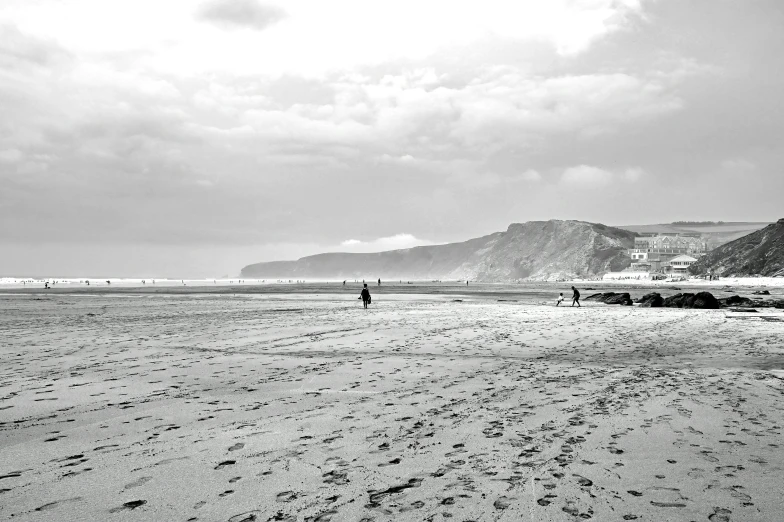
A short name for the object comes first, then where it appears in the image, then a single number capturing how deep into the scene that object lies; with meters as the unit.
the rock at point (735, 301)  34.58
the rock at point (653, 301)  35.08
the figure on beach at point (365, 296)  31.98
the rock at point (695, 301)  32.26
